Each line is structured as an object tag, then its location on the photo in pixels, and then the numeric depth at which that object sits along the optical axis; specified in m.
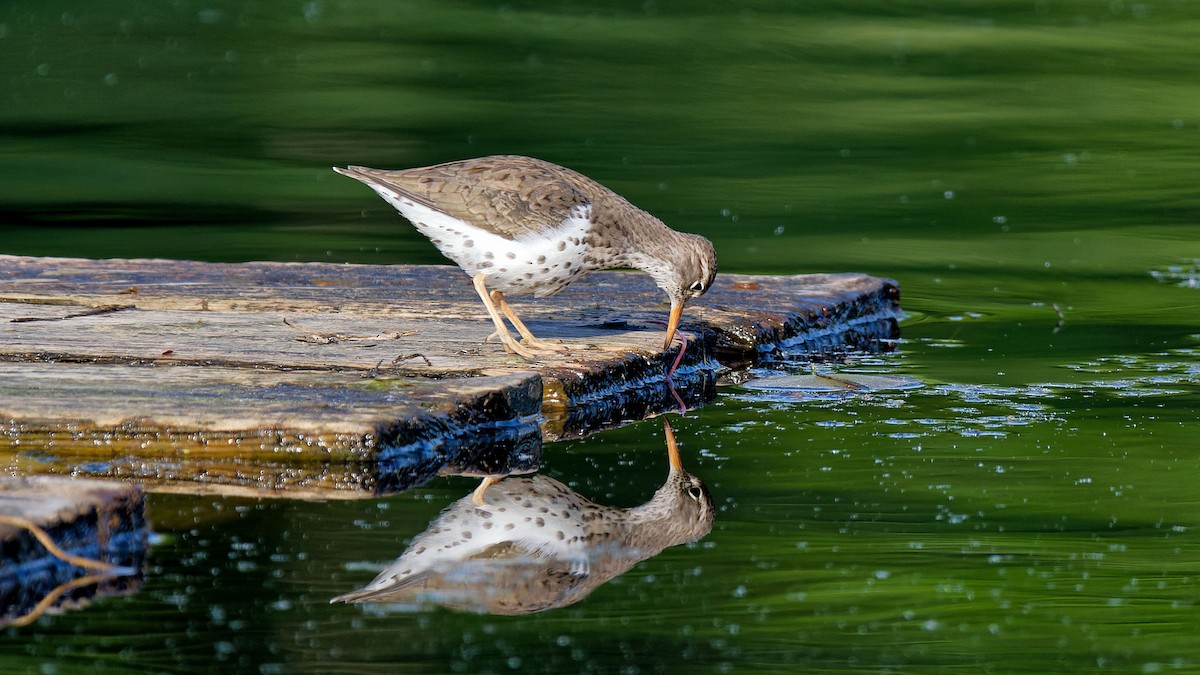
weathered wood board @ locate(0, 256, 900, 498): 9.47
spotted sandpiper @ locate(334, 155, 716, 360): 12.09
